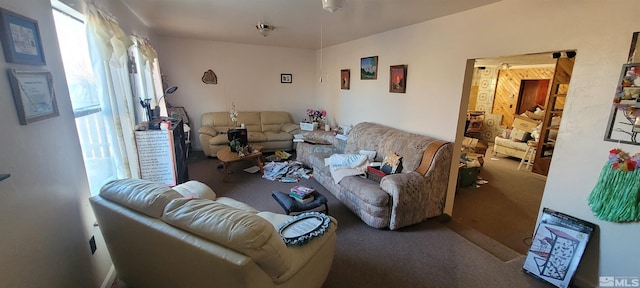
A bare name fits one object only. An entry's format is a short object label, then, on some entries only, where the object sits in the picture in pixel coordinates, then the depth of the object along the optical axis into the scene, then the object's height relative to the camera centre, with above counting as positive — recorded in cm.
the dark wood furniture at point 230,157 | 380 -98
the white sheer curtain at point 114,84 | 190 +6
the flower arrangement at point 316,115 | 550 -45
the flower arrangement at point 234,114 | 508 -44
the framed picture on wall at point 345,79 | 469 +29
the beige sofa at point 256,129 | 486 -76
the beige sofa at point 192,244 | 113 -74
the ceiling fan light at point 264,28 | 319 +83
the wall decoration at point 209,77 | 528 +32
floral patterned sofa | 258 -98
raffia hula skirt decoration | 161 -60
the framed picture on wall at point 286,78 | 594 +37
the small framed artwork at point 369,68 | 395 +43
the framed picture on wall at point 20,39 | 108 +23
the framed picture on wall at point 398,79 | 336 +23
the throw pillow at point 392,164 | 298 -82
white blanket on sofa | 315 -90
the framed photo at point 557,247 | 185 -113
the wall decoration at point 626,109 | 160 -7
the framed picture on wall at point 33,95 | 113 -2
